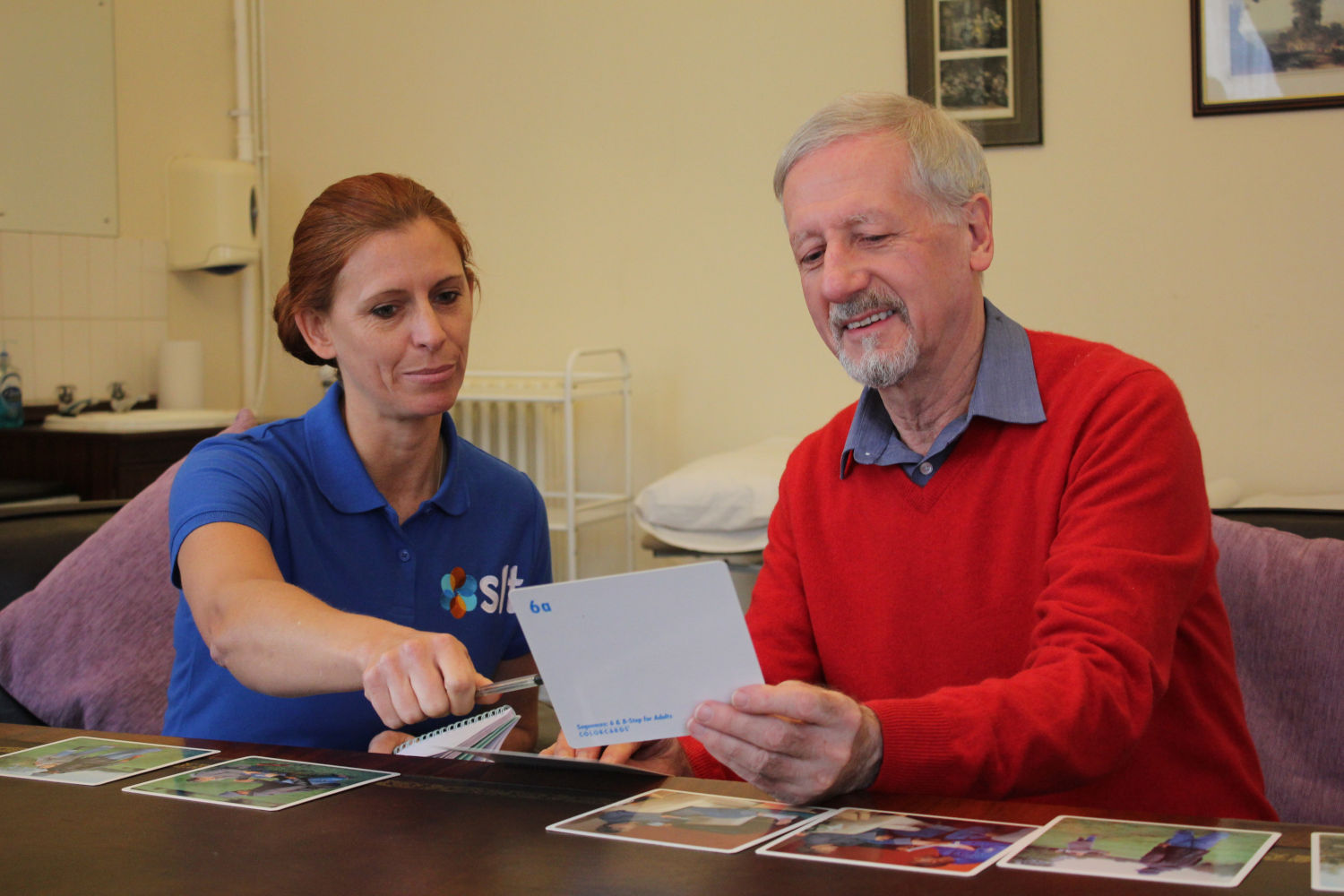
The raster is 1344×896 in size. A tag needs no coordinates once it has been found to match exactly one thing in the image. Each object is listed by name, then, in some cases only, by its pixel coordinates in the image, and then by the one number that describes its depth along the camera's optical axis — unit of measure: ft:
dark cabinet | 11.96
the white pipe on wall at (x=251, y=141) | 15.08
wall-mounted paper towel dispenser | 14.03
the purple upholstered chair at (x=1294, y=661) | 5.39
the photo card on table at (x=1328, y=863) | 2.56
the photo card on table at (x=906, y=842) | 2.81
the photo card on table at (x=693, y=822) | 3.06
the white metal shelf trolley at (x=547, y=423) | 12.68
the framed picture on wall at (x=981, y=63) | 11.44
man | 3.62
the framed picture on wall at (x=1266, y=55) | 10.49
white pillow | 10.02
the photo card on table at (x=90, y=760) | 3.88
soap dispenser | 12.25
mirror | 13.00
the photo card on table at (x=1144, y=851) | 2.68
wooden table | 2.73
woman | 5.01
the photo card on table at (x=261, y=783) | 3.55
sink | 12.07
